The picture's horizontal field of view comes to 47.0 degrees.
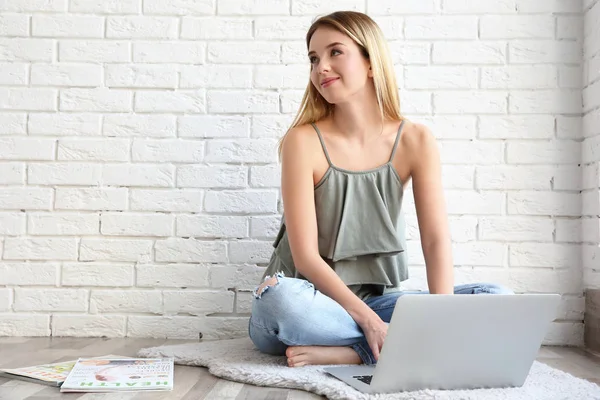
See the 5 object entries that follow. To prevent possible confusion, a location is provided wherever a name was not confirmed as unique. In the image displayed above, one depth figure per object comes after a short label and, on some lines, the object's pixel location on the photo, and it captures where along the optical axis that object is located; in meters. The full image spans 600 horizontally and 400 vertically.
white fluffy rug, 1.47
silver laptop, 1.39
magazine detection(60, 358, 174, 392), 1.53
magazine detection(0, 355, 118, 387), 1.60
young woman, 1.96
